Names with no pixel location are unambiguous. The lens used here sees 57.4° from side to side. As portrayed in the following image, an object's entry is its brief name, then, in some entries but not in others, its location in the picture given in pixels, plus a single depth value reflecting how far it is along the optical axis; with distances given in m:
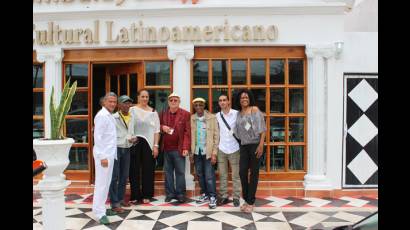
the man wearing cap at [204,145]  5.57
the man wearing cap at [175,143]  5.66
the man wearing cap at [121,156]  5.27
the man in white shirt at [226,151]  5.54
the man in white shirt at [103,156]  4.76
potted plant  3.58
